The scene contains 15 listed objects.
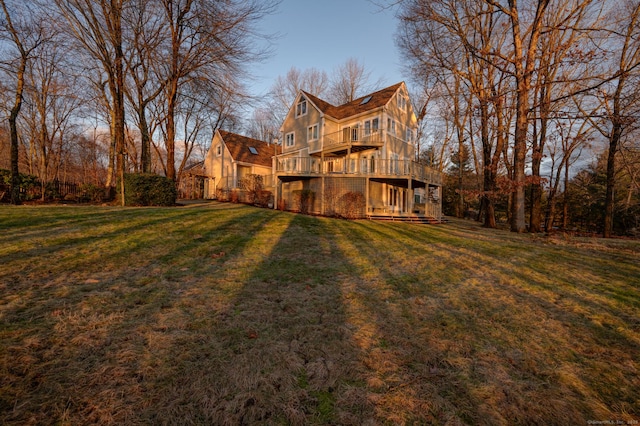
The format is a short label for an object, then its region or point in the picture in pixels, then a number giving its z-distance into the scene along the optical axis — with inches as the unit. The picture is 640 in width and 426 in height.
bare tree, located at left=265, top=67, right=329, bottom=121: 1338.6
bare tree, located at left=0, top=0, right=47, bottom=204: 490.9
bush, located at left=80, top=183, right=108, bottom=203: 562.9
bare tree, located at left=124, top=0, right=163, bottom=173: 528.1
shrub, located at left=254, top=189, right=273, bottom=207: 729.6
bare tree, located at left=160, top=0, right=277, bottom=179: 544.1
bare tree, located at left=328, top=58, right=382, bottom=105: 1225.4
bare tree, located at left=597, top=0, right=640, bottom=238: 430.0
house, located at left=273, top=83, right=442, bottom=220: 633.0
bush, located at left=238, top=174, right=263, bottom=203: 767.7
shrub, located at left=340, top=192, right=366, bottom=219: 592.1
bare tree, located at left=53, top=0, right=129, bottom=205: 473.7
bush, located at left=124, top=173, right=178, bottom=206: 504.7
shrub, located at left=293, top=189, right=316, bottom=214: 649.6
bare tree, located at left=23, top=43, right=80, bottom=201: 922.6
